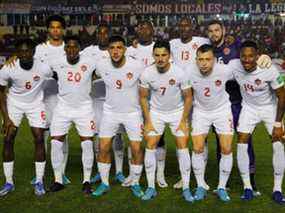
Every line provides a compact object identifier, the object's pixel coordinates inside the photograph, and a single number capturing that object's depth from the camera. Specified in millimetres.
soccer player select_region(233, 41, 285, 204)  6805
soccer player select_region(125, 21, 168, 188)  7723
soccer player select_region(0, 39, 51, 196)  7180
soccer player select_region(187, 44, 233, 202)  6906
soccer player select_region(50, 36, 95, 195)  7254
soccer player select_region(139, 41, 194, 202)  6910
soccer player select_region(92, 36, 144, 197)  7109
